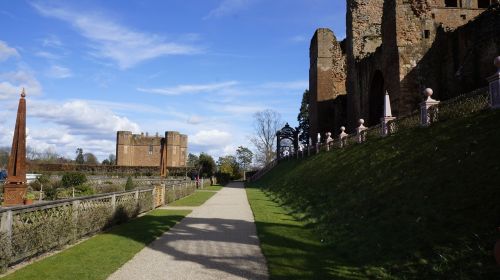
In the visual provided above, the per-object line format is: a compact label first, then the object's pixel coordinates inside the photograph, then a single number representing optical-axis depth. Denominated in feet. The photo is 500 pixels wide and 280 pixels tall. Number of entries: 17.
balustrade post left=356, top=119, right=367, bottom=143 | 60.39
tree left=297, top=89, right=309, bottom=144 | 204.03
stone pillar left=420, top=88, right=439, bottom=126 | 40.52
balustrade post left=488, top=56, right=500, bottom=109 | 29.96
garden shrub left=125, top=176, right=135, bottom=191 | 80.93
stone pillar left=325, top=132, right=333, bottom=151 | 83.85
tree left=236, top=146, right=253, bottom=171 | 344.90
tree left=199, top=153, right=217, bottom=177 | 190.89
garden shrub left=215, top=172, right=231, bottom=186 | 171.75
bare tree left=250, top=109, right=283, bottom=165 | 246.56
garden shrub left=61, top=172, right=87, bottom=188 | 90.27
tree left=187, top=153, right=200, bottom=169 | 377.91
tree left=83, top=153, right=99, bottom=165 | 357.08
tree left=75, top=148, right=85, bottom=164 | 363.46
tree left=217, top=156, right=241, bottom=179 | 207.41
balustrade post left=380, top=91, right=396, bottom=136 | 51.41
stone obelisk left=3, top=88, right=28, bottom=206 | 40.81
